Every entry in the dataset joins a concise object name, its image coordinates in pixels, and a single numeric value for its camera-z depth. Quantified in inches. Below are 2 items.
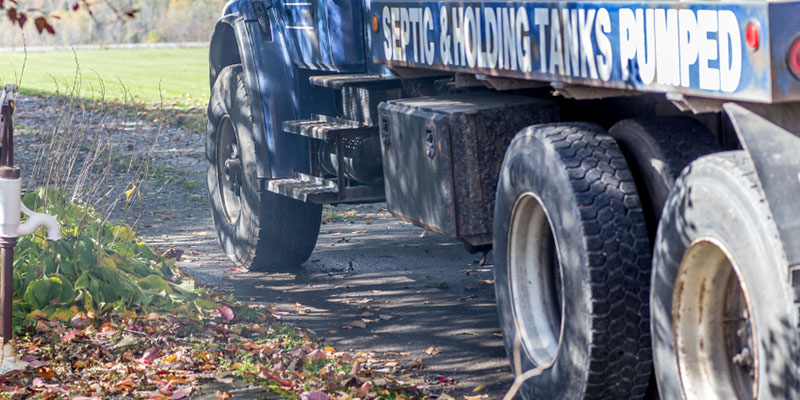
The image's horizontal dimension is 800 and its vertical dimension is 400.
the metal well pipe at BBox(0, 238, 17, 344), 376.4
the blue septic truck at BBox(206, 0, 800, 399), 221.0
